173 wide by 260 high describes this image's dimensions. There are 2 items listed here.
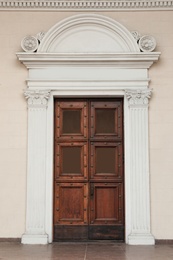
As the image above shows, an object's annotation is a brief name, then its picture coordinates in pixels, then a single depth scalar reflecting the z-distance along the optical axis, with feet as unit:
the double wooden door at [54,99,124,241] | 26.20
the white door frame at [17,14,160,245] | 25.55
